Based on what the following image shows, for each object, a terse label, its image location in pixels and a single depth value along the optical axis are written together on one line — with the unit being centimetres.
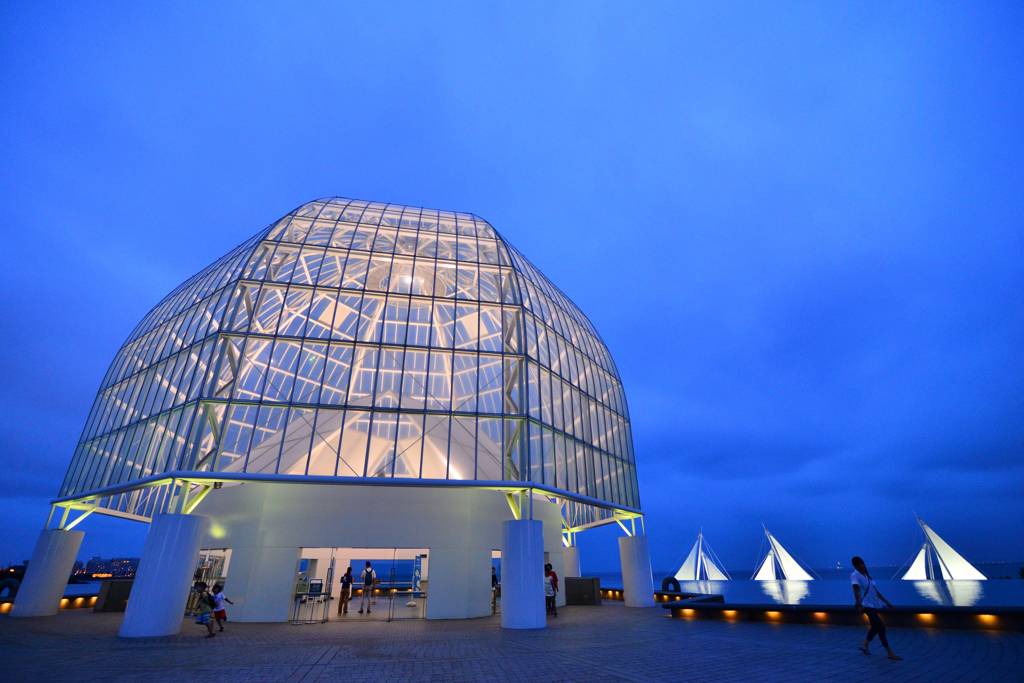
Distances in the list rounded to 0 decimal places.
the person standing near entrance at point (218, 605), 1808
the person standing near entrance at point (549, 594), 2435
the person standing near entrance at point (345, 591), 2570
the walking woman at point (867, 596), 1227
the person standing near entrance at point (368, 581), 2512
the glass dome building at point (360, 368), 2261
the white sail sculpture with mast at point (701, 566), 7325
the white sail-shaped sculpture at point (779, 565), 7456
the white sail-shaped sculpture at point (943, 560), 6606
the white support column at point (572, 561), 4062
